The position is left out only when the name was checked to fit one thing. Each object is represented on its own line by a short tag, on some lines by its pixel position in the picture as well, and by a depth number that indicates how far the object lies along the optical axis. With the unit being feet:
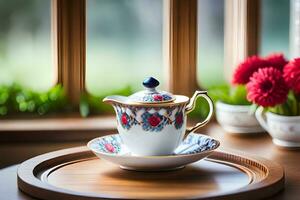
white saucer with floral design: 4.99
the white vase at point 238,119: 7.34
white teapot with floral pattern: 5.02
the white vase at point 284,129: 6.63
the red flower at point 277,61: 7.34
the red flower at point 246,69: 7.29
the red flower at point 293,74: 6.56
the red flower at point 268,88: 6.59
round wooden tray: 4.59
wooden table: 4.83
